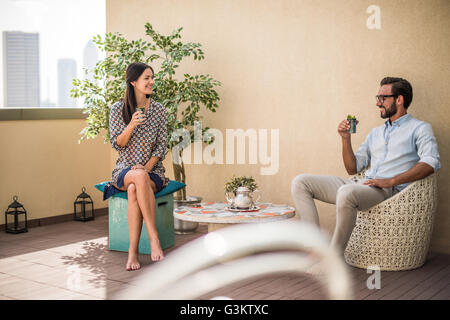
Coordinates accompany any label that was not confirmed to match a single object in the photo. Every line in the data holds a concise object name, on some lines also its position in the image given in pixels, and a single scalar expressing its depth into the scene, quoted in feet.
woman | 11.01
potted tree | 14.01
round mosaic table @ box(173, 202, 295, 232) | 10.52
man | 9.97
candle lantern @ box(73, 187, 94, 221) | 16.44
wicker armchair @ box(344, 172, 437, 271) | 10.16
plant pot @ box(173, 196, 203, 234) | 14.17
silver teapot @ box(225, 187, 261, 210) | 11.41
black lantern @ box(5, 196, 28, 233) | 14.60
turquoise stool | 12.19
